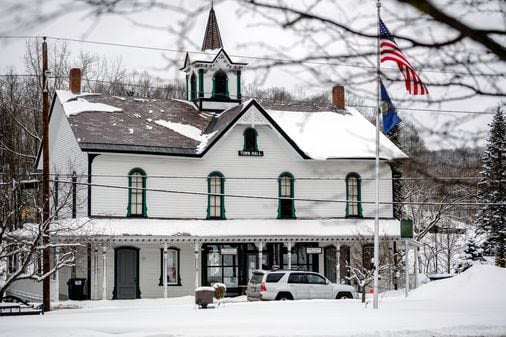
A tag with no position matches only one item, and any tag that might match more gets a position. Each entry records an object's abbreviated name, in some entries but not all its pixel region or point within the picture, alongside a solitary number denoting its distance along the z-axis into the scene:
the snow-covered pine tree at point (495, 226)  46.56
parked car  35.00
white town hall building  39.88
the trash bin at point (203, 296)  30.89
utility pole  29.58
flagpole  28.69
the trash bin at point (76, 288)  38.38
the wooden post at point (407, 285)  34.78
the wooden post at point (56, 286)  37.19
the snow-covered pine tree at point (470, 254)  48.62
